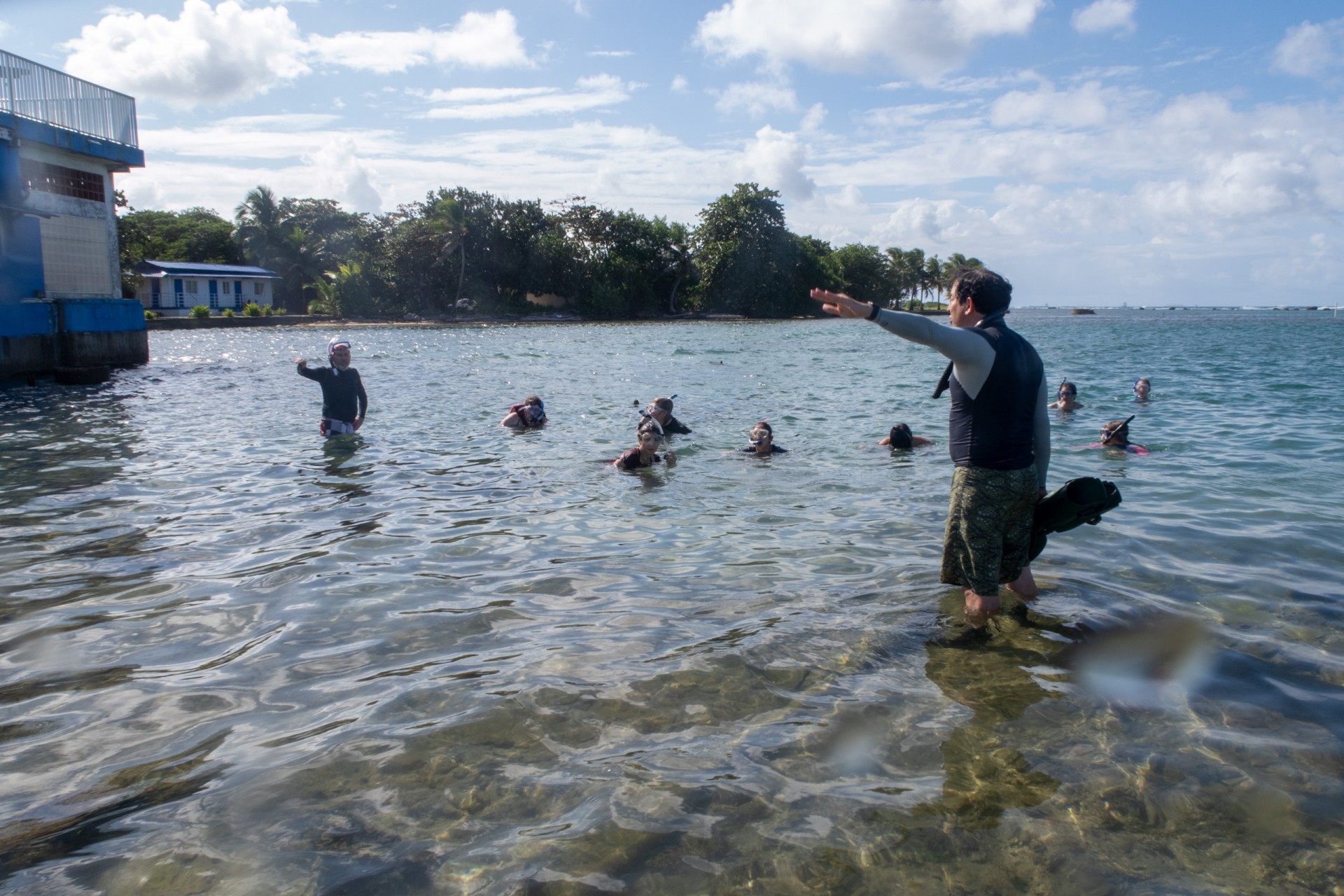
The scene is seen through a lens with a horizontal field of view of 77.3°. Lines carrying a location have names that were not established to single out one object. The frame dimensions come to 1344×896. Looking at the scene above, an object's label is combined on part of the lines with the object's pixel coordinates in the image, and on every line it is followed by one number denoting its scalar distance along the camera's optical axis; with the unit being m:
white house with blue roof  55.16
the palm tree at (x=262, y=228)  69.75
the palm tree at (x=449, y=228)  66.88
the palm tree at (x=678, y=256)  84.25
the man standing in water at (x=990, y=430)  4.37
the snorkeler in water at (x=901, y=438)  11.64
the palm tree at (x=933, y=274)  147.00
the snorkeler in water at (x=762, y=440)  11.38
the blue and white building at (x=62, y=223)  19.48
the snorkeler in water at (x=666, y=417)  11.99
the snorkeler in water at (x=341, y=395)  11.62
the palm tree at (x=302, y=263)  69.88
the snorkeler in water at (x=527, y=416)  13.89
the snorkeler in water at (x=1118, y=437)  11.38
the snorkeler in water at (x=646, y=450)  10.18
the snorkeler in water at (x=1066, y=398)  15.46
